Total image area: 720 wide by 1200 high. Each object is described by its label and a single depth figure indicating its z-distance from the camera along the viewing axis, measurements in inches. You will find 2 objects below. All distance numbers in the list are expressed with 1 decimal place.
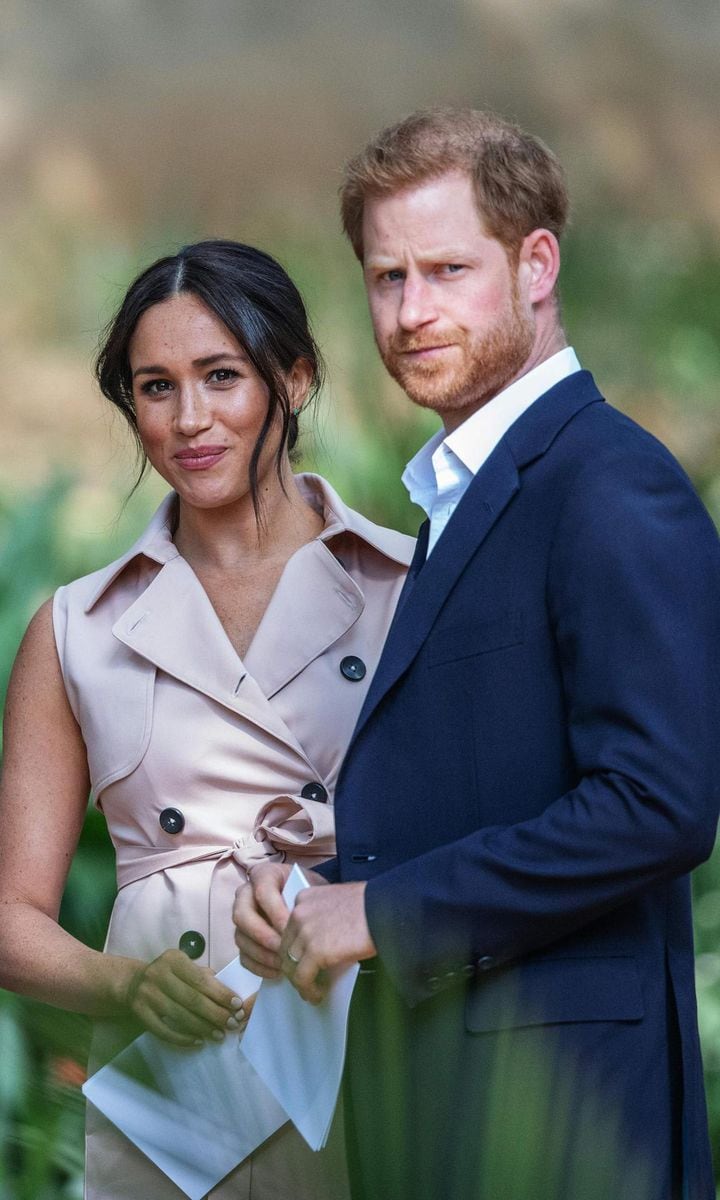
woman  234.2
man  212.7
